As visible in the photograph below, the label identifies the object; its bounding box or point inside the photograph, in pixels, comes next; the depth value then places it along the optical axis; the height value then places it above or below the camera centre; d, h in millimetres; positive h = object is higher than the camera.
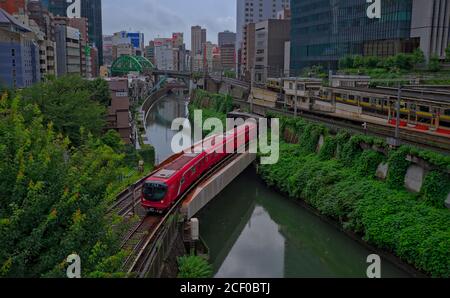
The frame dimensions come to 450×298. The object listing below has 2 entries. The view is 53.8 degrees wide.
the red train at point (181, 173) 17328 -3984
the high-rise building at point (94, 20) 111500 +15678
